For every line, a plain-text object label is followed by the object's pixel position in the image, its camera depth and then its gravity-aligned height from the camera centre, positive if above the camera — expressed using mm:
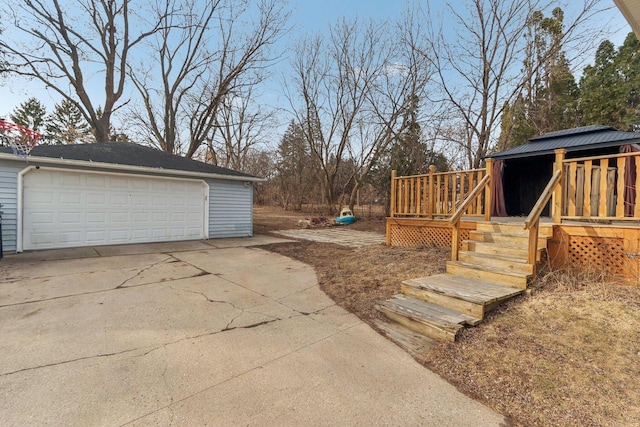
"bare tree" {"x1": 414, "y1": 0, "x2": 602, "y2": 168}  9984 +5942
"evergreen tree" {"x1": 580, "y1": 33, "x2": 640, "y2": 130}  14062 +6192
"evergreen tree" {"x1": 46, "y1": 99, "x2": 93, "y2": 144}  24302 +7222
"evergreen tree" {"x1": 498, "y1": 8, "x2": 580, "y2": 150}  10250 +5086
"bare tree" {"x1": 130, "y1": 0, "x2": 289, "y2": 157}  14305 +7502
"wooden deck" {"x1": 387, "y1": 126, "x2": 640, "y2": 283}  3660 +157
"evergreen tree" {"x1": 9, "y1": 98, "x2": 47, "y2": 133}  25000 +7706
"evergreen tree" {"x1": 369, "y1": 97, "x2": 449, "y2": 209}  15180 +2834
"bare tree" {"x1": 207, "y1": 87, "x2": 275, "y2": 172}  20594 +5860
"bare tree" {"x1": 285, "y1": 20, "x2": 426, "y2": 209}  15219 +6452
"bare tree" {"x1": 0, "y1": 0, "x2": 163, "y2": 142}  11734 +7038
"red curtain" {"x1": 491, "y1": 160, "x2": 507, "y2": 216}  7027 +428
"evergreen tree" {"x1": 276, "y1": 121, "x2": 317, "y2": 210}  25344 +2940
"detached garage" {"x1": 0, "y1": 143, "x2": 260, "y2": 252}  6789 +143
